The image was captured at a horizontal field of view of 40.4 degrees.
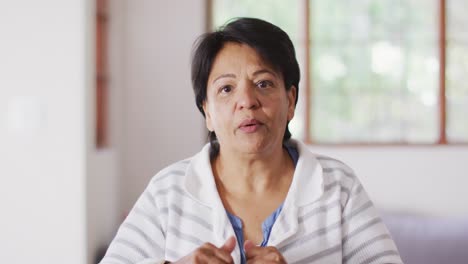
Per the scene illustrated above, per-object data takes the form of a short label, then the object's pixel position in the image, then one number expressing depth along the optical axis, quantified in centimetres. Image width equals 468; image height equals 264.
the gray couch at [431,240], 289
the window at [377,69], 362
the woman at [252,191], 141
